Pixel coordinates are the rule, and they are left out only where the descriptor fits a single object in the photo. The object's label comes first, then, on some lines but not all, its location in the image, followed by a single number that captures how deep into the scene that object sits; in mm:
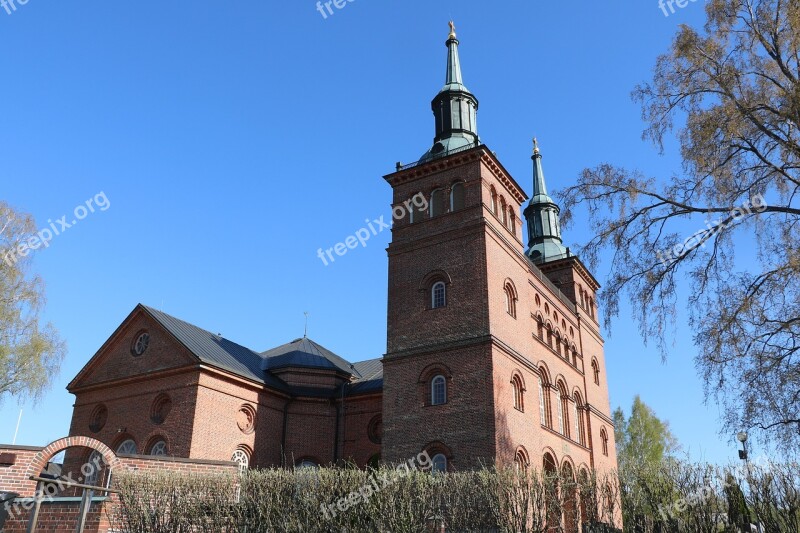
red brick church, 23891
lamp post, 12978
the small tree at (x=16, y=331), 28547
